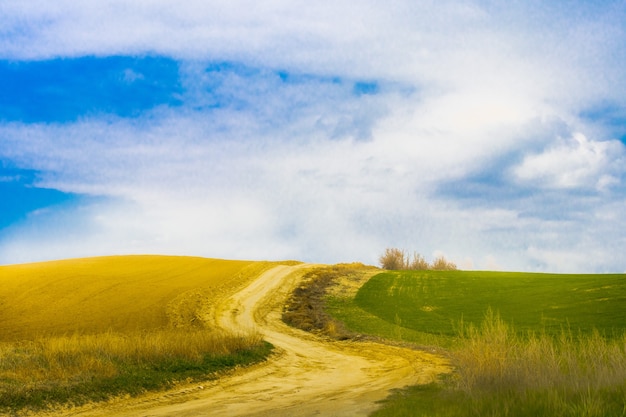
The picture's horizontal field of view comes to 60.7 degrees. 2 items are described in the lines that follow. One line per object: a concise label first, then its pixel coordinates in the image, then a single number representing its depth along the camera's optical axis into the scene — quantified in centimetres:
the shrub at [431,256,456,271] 8268
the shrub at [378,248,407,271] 7381
